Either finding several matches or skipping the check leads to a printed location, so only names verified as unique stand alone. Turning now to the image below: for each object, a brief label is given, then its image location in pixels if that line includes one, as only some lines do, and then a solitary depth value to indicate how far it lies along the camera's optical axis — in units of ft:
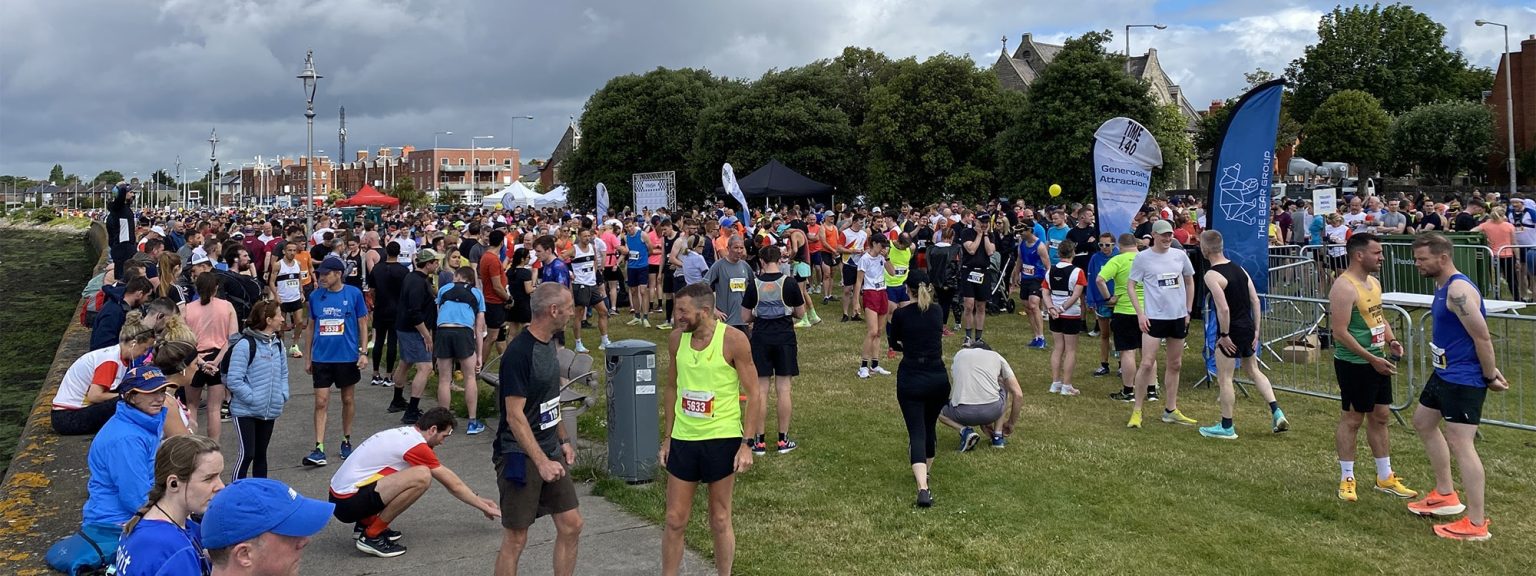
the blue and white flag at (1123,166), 44.80
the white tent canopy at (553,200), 186.07
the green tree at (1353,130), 182.60
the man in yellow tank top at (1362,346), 20.84
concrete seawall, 18.79
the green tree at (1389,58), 202.80
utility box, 24.07
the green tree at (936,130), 130.52
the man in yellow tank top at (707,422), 16.49
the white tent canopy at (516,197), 170.60
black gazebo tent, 103.91
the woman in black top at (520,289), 35.37
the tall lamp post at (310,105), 70.95
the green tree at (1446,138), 160.86
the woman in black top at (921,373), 22.16
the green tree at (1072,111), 118.11
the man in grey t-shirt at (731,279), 30.63
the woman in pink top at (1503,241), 50.14
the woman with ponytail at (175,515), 9.86
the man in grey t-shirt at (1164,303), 28.25
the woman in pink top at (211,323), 24.97
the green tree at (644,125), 165.48
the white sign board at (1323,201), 64.75
